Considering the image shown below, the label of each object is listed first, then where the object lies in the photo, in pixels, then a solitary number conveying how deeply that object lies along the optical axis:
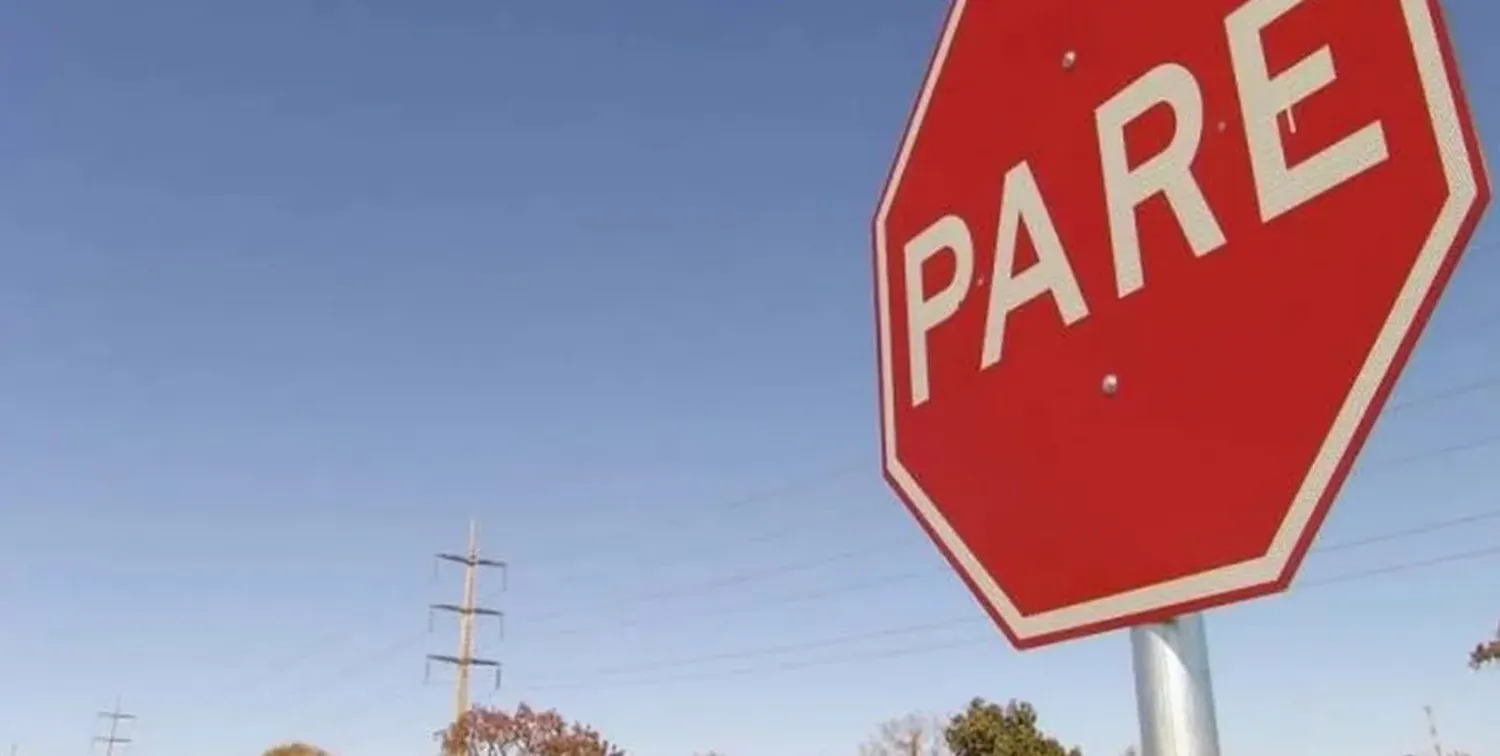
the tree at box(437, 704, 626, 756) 34.28
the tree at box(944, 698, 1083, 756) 38.50
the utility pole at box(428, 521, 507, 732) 35.44
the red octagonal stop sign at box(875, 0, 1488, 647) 1.14
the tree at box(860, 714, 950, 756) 58.97
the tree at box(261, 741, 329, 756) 45.09
